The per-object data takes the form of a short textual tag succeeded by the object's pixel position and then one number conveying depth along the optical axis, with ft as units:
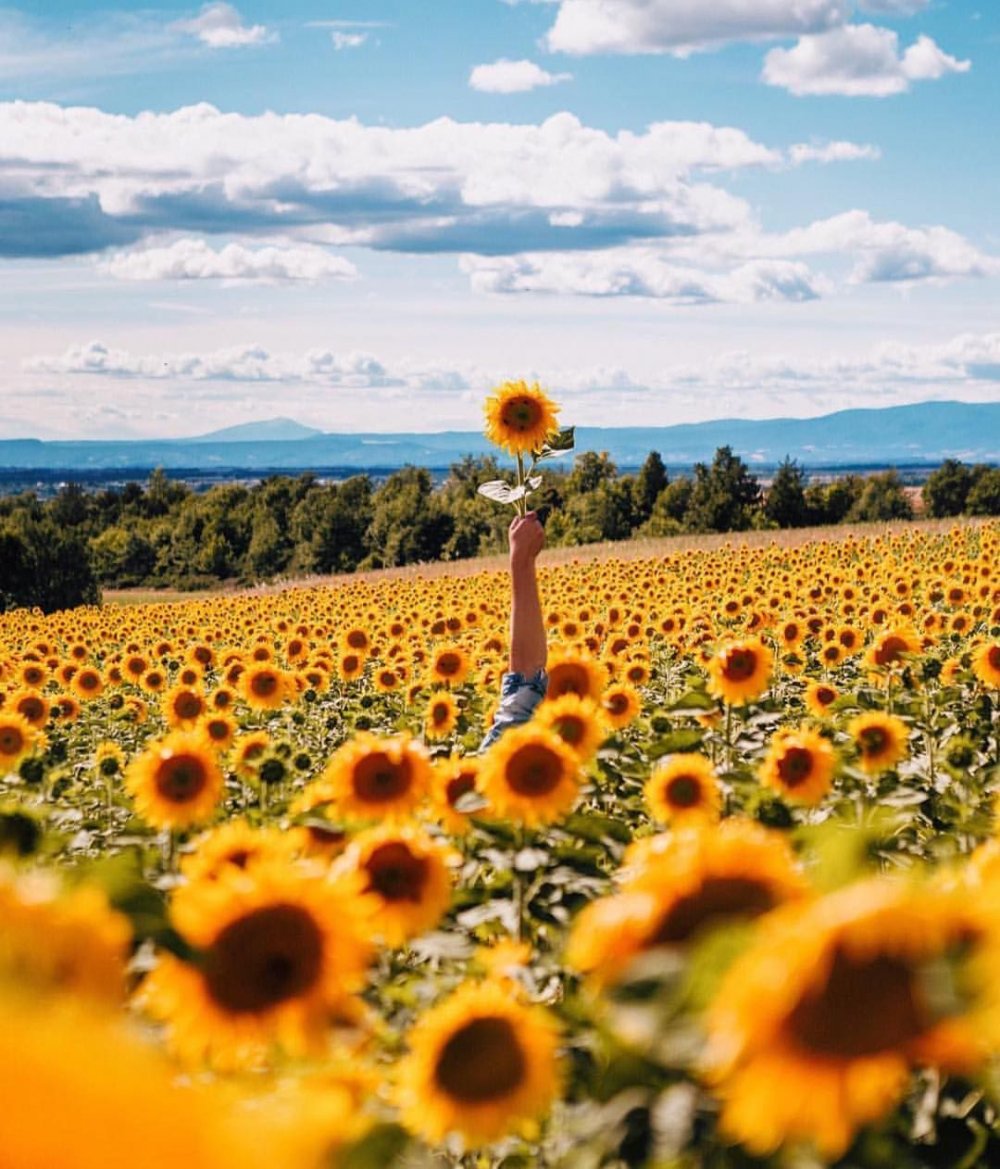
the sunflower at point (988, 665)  24.13
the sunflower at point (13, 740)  23.54
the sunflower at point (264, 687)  31.14
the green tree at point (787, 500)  341.35
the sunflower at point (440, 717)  25.55
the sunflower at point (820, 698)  23.52
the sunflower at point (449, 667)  30.22
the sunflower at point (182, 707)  27.63
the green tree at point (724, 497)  306.14
